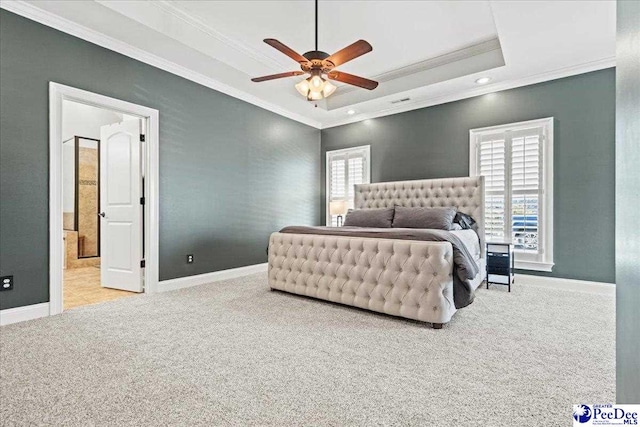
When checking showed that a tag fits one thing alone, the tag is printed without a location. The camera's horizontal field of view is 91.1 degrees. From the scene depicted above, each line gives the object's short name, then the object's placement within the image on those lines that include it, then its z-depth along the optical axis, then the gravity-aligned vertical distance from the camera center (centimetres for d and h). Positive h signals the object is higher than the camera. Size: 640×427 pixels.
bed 262 -57
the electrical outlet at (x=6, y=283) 274 -64
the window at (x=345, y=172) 592 +77
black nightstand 396 -65
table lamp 560 +6
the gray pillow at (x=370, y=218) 460 -9
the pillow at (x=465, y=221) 429 -12
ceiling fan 267 +134
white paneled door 391 +5
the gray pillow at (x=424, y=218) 406 -8
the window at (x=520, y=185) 412 +38
